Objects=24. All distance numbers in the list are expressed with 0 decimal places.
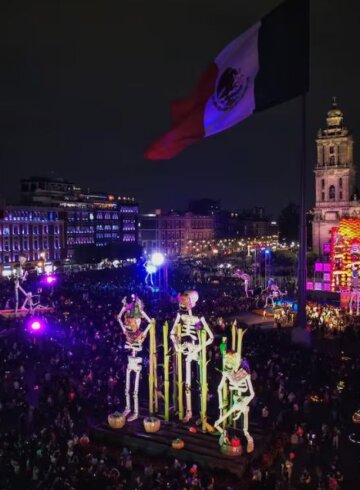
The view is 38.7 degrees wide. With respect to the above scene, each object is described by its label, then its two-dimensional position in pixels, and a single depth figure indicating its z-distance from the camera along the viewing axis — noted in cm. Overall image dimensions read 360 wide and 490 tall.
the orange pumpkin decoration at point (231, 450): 1658
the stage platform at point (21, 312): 4175
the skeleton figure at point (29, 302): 4106
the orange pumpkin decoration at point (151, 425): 1831
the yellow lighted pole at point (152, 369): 1833
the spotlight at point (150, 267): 5866
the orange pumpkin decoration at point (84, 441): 1827
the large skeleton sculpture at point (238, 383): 1648
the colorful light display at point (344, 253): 4488
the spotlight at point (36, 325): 3489
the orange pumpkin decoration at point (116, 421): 1883
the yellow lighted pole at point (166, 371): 1812
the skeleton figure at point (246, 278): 5088
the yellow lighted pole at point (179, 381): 1858
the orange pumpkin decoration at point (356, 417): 2016
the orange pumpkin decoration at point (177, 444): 1717
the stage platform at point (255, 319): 3953
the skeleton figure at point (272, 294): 4403
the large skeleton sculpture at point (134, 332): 1897
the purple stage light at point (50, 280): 6336
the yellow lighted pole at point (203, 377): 1794
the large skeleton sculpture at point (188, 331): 1830
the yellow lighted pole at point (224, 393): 1709
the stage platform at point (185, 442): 1642
